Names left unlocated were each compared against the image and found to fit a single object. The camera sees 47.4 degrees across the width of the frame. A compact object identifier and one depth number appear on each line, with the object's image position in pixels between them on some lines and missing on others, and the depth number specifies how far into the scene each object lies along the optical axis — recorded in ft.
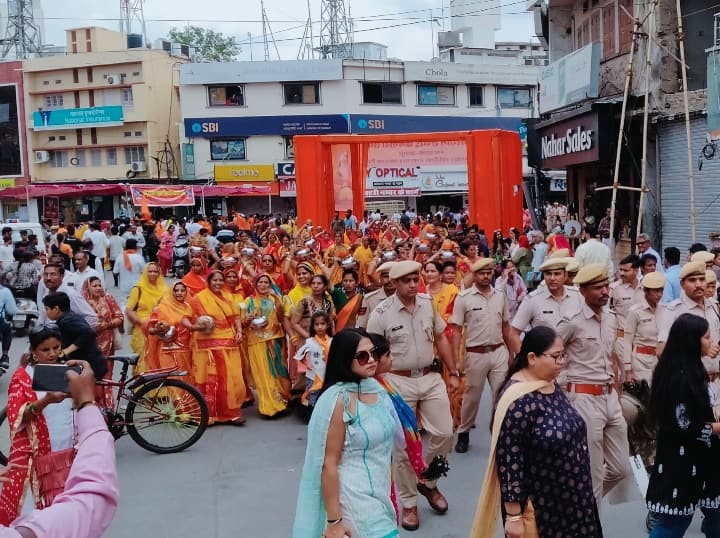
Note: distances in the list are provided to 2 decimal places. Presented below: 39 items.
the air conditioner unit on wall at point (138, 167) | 139.85
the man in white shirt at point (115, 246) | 71.46
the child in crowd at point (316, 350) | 24.68
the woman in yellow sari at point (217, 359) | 26.23
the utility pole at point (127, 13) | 155.74
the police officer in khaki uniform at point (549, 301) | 17.49
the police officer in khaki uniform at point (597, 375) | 15.70
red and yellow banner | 88.48
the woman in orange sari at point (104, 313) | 26.48
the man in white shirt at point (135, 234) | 71.86
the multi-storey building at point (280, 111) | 132.26
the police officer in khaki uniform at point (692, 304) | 17.62
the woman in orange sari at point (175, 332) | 25.94
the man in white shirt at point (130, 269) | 40.70
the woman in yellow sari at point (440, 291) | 24.98
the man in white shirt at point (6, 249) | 52.10
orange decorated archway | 54.80
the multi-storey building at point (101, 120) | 140.36
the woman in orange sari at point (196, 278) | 28.45
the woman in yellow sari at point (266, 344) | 26.99
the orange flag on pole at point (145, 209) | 88.02
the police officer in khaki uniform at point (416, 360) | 18.34
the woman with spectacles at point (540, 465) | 11.55
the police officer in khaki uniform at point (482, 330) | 21.97
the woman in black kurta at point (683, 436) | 12.98
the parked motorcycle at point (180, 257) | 61.41
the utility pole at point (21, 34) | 158.71
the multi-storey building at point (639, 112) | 45.73
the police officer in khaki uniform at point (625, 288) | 24.94
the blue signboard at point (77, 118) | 141.18
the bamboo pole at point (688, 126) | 38.63
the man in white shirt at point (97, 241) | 69.36
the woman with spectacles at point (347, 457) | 11.40
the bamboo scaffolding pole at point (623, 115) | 39.86
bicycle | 22.38
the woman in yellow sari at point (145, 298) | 27.22
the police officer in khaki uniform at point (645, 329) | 20.98
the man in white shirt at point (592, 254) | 24.65
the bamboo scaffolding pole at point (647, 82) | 40.67
